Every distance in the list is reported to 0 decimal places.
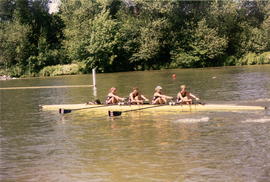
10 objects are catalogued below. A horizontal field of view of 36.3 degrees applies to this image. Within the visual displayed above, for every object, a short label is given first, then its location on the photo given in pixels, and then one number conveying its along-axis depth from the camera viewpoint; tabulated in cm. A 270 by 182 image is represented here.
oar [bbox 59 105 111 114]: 2286
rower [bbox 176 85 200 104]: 2116
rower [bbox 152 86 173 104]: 2212
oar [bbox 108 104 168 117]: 2073
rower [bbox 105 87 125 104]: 2347
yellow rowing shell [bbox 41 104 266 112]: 2027
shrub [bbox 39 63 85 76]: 6400
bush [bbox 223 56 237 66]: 6299
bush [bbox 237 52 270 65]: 5916
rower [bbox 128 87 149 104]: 2233
